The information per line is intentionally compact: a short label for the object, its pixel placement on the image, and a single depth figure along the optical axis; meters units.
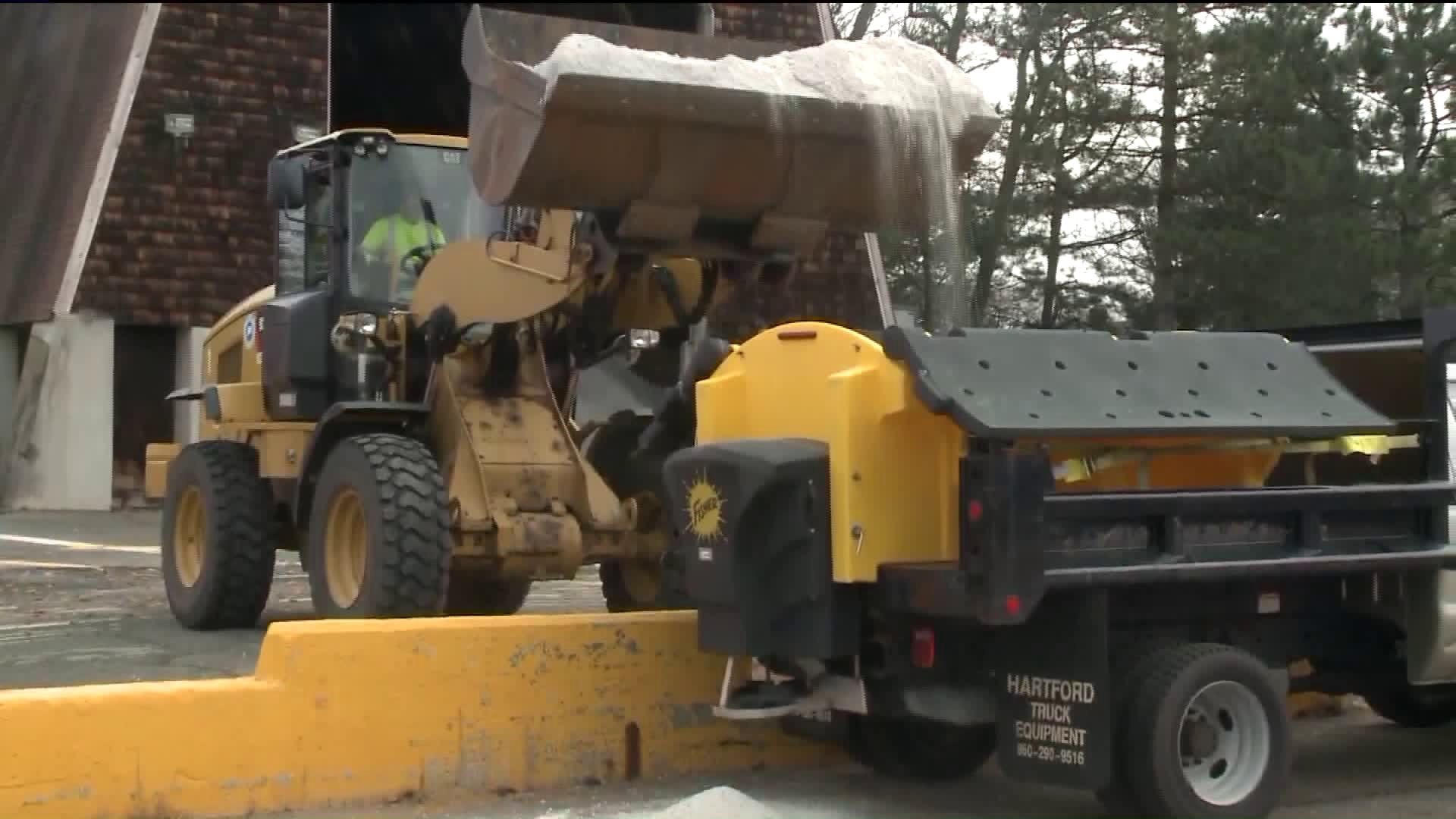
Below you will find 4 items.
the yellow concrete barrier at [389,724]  6.55
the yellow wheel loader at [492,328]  8.41
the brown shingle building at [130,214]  23.28
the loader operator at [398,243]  10.64
